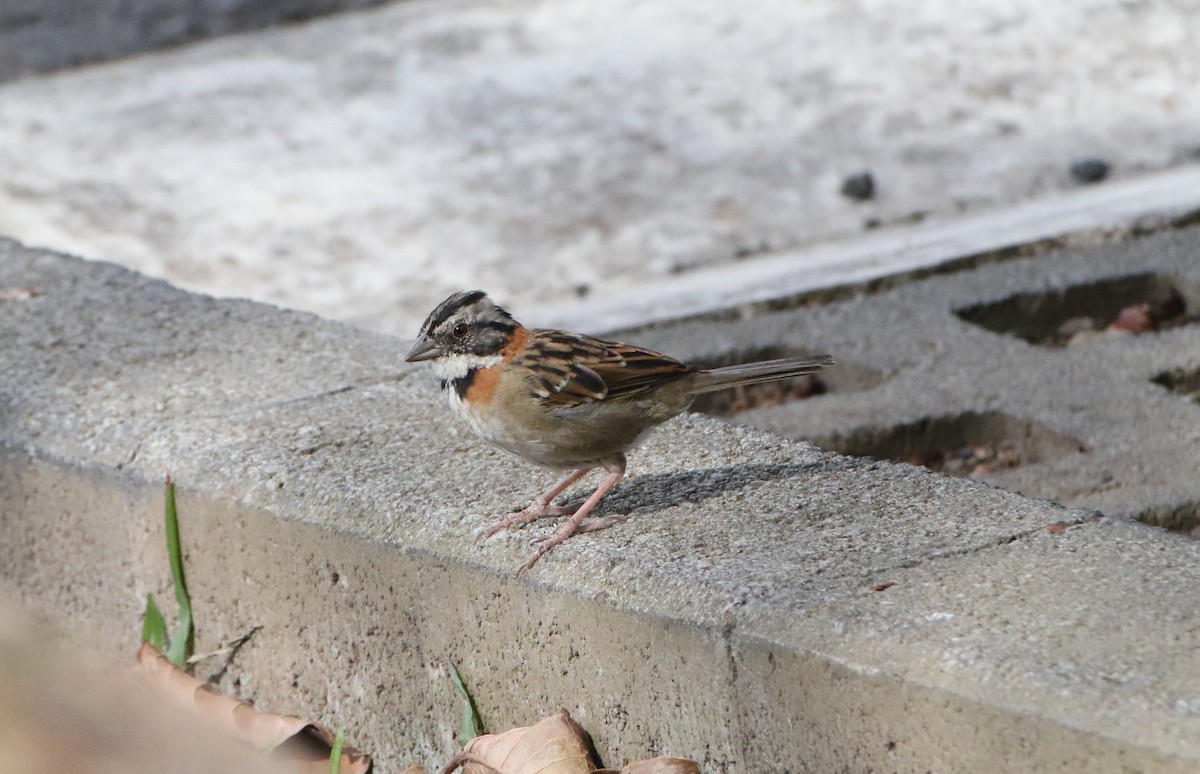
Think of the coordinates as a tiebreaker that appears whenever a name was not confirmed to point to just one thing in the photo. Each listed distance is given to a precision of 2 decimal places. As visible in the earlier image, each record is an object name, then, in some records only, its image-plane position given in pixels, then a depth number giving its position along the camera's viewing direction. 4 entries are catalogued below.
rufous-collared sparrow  6.37
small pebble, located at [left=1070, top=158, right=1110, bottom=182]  14.79
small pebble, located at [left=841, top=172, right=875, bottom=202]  15.09
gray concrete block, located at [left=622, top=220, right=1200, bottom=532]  8.20
